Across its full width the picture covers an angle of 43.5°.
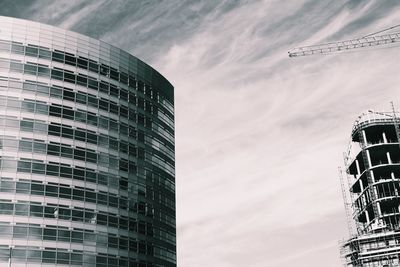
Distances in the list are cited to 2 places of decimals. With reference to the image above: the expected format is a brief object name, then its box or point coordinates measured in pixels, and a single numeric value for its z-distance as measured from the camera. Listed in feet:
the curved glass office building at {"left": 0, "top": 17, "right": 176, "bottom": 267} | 269.85
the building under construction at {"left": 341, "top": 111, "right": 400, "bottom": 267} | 432.25
